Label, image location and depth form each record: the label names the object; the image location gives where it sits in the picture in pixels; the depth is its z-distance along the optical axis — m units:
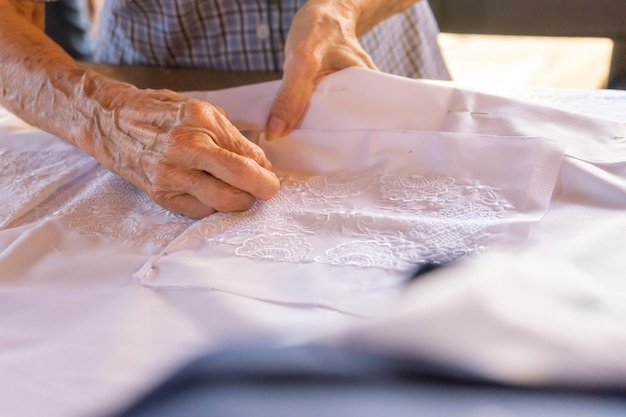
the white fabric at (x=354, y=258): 0.44
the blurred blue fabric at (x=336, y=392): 0.40
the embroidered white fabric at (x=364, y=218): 0.52
